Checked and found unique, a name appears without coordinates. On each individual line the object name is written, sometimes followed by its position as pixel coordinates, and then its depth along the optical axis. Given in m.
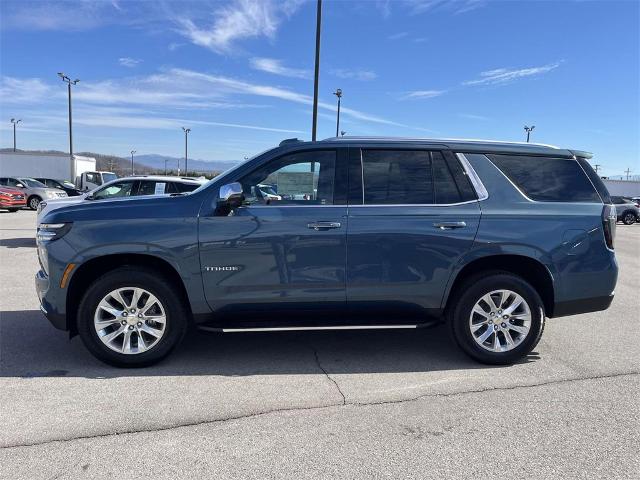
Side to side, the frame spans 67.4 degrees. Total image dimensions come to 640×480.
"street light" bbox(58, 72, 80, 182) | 35.34
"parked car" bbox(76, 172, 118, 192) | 30.13
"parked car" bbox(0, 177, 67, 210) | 22.57
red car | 20.91
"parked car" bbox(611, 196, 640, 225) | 27.92
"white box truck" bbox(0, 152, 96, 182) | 42.19
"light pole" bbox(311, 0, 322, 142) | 14.23
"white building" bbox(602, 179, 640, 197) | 61.66
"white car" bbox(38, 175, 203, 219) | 10.30
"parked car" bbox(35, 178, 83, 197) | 26.24
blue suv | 3.94
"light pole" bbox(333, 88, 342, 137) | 30.26
